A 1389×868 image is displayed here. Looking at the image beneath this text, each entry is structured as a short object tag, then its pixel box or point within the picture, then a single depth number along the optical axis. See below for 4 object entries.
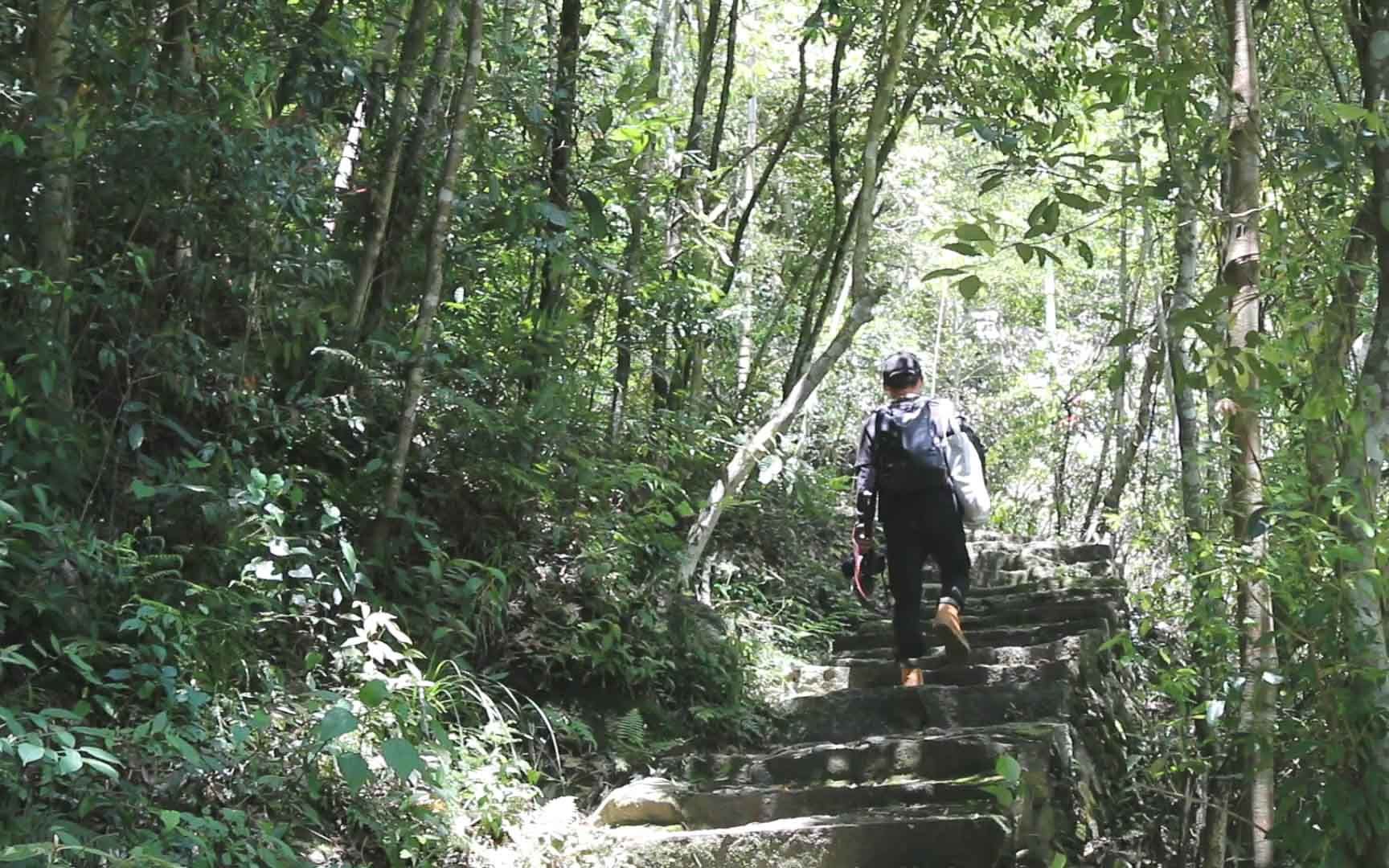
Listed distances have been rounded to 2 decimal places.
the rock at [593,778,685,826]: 4.98
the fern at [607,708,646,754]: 5.91
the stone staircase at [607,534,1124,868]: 4.38
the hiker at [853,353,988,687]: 6.48
